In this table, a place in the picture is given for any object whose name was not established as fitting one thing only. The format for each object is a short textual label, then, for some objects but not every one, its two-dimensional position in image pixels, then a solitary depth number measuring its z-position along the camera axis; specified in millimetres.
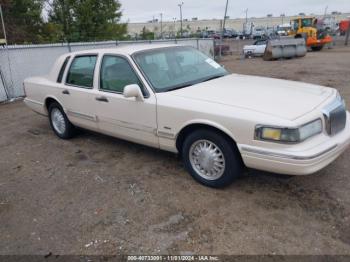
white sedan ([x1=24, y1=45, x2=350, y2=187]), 3118
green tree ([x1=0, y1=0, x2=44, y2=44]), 17109
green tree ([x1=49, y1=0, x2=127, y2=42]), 19562
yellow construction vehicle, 24797
